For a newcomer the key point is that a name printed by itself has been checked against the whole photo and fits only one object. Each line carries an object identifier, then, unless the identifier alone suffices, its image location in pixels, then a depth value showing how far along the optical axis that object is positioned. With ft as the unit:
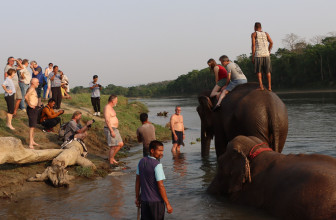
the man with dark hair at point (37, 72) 57.67
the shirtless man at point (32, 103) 38.05
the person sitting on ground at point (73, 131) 39.22
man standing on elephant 32.73
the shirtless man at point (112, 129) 37.37
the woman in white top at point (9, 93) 42.06
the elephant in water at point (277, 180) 17.67
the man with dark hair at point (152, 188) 18.63
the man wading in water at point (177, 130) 46.21
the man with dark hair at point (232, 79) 33.04
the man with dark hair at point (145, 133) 34.42
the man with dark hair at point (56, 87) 58.23
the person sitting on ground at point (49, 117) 44.88
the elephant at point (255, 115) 28.30
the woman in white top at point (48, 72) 62.63
